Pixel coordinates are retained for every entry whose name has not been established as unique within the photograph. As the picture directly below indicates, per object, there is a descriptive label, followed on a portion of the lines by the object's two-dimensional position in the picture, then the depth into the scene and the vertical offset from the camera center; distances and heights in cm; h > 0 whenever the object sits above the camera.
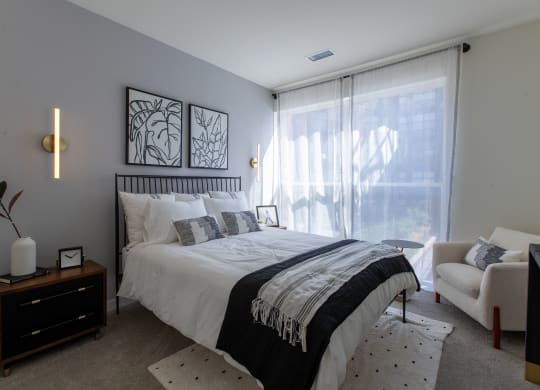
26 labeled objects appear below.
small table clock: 221 -65
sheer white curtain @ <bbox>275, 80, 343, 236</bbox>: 409 +38
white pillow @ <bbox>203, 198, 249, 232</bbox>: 318 -31
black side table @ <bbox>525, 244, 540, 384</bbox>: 179 -95
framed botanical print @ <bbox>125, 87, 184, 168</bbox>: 288 +57
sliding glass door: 324 +41
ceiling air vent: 339 +161
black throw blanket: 123 -78
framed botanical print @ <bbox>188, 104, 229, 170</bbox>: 348 +55
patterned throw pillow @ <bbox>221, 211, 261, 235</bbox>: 309 -47
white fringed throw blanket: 133 -59
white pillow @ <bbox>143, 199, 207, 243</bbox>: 258 -37
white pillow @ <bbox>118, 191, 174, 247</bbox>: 260 -33
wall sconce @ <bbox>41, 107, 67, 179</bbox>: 231 +29
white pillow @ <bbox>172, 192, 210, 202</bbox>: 302 -19
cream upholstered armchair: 212 -85
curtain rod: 309 +156
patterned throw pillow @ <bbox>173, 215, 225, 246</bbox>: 254 -48
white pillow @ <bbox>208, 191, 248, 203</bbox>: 348 -18
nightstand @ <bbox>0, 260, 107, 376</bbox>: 178 -95
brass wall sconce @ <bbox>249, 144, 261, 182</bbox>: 439 +32
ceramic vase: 197 -57
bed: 143 -74
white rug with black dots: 174 -127
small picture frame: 423 -53
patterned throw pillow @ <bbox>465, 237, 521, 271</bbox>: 236 -63
